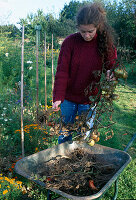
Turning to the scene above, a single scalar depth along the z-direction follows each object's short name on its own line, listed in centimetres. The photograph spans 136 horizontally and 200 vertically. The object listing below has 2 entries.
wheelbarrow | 151
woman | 183
